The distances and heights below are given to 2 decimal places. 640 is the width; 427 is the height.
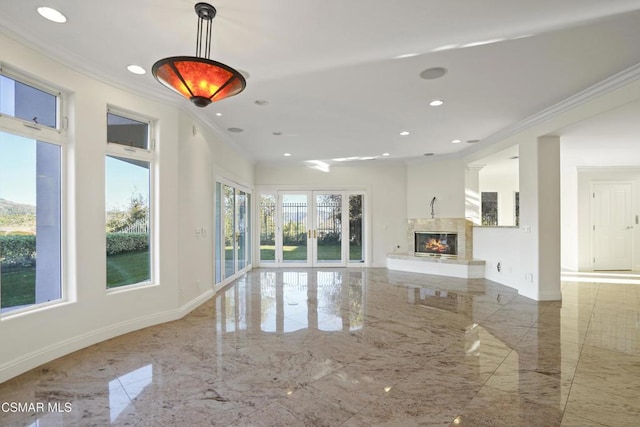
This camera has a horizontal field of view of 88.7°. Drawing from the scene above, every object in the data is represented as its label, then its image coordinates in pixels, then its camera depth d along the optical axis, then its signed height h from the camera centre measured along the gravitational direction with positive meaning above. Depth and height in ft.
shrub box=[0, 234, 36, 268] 8.99 -0.90
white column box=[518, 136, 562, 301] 16.63 -0.10
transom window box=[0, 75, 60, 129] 8.96 +3.42
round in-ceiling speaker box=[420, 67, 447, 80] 11.09 +4.97
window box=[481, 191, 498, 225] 30.78 +0.80
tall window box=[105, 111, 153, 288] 12.06 +0.70
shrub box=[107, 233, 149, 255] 12.09 -0.92
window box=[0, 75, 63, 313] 9.02 +0.55
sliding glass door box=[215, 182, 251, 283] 19.95 -0.86
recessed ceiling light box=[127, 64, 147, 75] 10.96 +5.09
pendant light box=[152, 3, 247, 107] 6.43 +2.90
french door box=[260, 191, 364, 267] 28.78 -0.79
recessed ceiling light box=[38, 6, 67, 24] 7.99 +5.13
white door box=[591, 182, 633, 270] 26.63 -0.94
